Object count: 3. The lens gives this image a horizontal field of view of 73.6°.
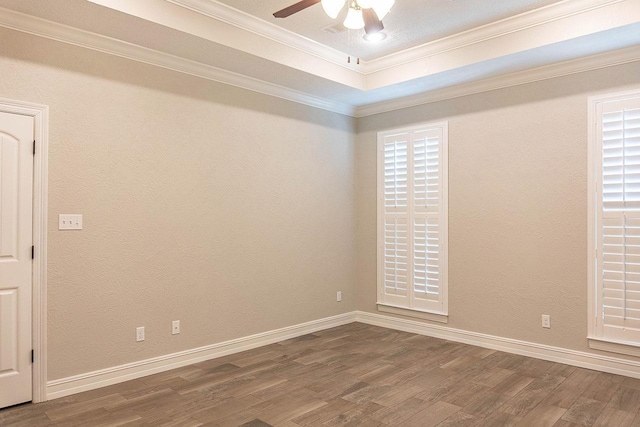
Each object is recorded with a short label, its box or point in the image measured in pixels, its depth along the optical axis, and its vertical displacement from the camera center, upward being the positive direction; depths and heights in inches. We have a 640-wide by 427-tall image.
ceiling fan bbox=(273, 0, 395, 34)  90.7 +44.2
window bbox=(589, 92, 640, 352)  142.3 -1.8
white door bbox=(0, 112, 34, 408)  119.0 -12.6
